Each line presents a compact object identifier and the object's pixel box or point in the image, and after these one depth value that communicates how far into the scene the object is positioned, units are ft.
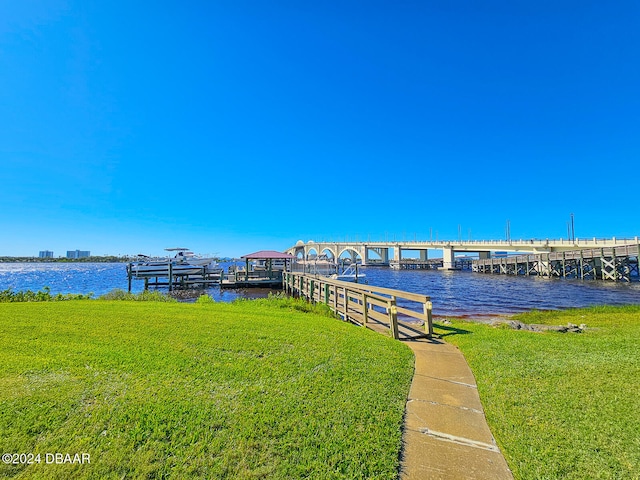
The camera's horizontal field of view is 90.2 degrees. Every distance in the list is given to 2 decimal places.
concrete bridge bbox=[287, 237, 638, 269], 177.50
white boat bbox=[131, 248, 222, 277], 117.19
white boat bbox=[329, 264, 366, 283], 122.41
